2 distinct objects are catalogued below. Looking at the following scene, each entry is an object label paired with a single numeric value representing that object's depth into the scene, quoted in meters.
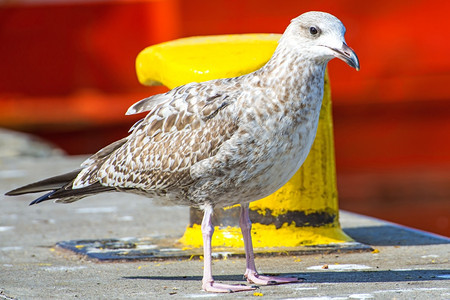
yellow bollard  11.30
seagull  9.01
